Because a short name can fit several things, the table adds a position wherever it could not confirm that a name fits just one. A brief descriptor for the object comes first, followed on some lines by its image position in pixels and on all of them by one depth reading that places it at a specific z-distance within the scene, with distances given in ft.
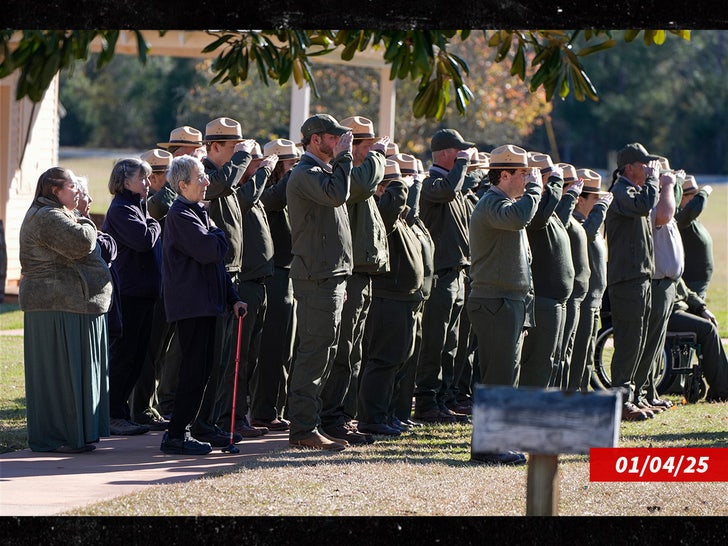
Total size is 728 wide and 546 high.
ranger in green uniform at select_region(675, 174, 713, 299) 70.68
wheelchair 69.26
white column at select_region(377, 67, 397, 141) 113.10
